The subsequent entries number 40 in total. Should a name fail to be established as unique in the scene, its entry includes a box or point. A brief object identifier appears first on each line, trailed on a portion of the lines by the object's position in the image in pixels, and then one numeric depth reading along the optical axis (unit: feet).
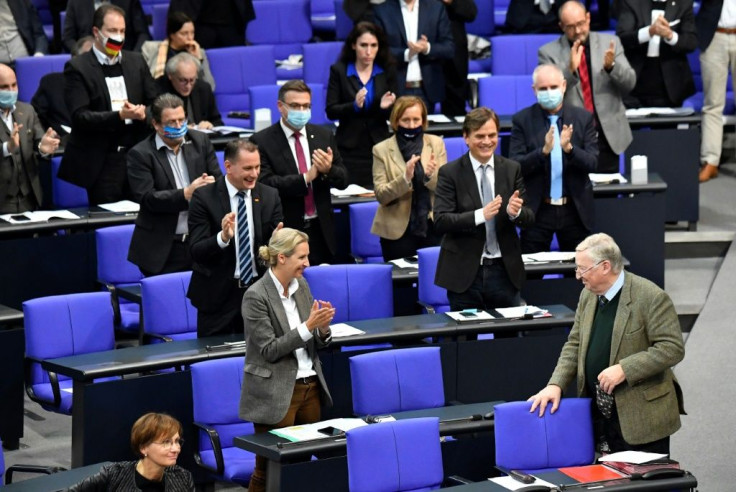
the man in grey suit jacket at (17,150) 57.93
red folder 39.50
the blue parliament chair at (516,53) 72.43
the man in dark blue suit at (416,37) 66.03
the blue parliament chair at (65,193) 62.44
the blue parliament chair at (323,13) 78.84
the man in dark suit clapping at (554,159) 53.98
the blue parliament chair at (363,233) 57.31
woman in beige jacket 53.11
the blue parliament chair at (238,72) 72.43
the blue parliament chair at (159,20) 74.64
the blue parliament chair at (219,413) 43.70
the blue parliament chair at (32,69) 69.00
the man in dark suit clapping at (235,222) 46.42
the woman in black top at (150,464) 38.70
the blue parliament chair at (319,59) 72.02
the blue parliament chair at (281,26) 78.95
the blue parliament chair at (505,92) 68.64
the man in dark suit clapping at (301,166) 51.80
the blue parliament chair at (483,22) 78.43
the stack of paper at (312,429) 40.83
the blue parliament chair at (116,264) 55.16
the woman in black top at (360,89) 60.95
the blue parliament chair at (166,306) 50.24
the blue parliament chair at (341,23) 74.95
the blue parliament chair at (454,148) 60.49
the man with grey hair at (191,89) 60.29
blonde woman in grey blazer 41.04
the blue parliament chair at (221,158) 60.22
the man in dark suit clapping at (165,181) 51.57
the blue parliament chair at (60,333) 48.47
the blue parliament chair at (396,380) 43.75
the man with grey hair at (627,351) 40.09
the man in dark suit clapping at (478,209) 47.96
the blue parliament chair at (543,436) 41.04
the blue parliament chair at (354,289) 50.16
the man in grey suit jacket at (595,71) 60.64
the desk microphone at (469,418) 42.83
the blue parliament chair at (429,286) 52.01
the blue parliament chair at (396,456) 39.04
